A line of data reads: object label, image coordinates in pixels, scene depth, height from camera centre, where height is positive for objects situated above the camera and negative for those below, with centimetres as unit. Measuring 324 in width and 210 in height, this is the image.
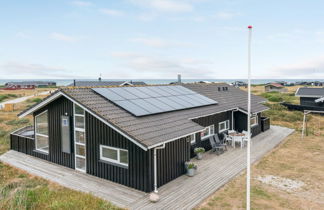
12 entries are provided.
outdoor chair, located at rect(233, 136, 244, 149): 1836 -369
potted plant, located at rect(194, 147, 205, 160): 1536 -384
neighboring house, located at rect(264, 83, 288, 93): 7756 -8
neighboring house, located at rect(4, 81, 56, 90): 10853 +234
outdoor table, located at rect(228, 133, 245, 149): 1837 -345
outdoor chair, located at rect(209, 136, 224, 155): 1691 -392
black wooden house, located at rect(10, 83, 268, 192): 1119 -212
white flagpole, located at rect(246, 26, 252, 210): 830 -227
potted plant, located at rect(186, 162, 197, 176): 1280 -405
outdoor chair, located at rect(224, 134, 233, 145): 1892 -380
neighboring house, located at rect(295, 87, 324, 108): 3858 -116
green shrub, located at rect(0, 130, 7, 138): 2194 -377
